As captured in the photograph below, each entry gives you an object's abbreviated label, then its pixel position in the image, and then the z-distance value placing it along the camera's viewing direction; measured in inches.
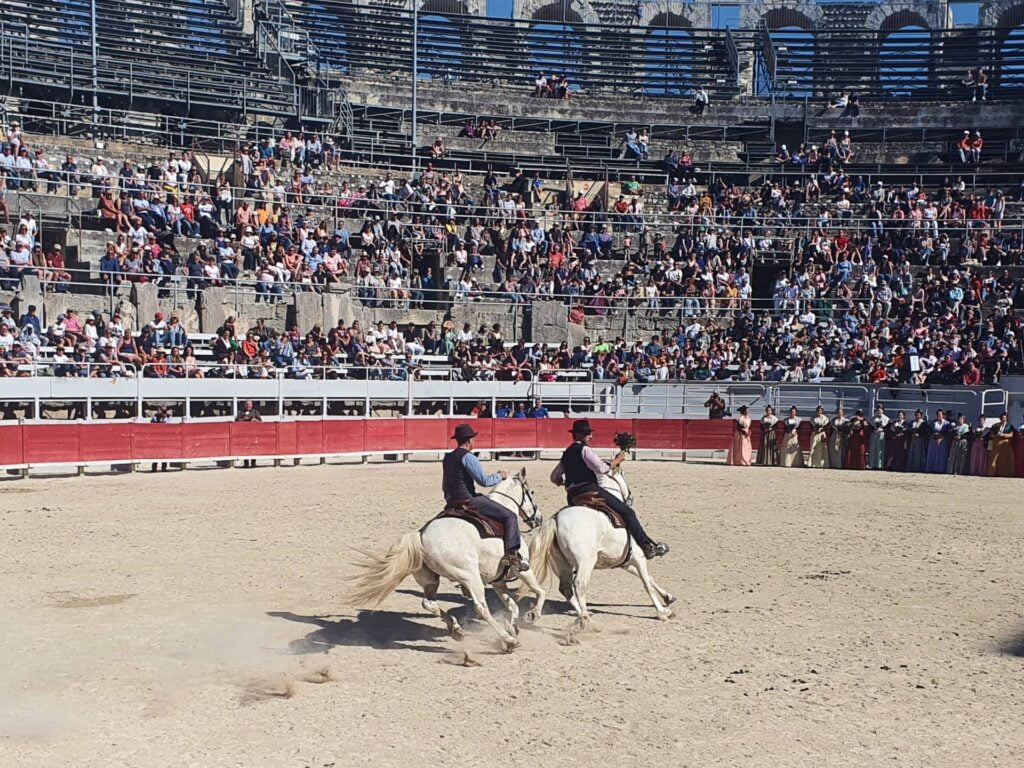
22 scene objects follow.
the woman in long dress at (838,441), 1090.1
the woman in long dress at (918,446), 1056.8
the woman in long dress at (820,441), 1099.3
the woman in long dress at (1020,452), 1007.0
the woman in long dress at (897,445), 1066.1
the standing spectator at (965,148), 1628.1
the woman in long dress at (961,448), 1035.3
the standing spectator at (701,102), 1779.0
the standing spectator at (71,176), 1200.8
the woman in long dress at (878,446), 1077.1
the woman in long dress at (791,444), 1104.2
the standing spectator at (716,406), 1177.4
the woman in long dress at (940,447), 1045.2
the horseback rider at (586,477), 439.8
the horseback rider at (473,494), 402.9
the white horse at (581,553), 421.9
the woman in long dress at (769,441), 1115.3
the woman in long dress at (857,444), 1083.3
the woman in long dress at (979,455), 1024.2
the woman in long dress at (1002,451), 1011.3
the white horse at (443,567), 390.9
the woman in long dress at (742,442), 1112.2
